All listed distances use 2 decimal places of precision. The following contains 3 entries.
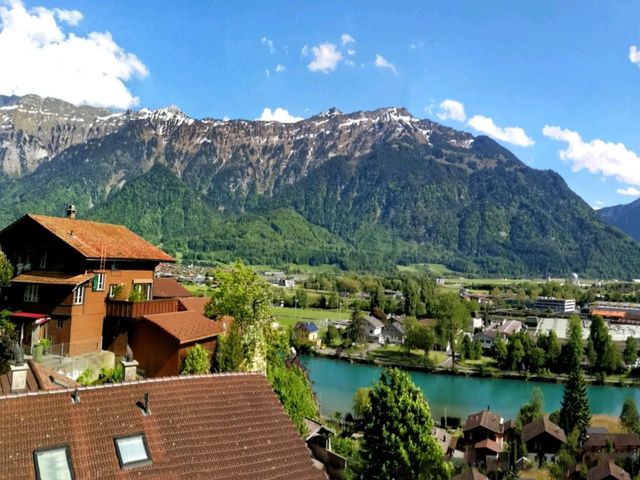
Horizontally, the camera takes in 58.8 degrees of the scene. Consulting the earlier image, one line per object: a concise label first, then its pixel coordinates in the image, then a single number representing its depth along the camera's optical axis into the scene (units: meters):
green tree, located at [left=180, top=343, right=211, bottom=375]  21.22
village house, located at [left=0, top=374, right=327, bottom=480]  9.44
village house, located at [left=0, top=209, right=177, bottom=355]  22.31
